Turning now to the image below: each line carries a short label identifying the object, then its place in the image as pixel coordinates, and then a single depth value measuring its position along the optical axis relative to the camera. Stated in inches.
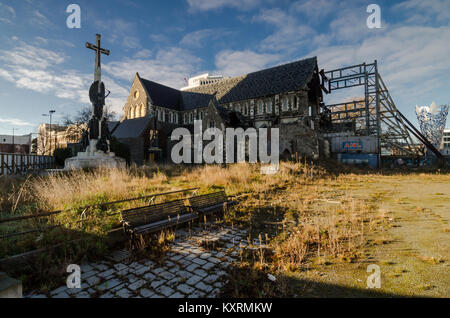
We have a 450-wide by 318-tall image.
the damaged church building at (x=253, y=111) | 937.5
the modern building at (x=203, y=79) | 5103.3
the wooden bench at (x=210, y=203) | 269.9
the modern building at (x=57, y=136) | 1502.2
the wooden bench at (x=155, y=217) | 192.4
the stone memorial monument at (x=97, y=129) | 631.8
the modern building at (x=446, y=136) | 3591.0
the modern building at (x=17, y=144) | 2385.6
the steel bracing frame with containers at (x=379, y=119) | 1034.1
